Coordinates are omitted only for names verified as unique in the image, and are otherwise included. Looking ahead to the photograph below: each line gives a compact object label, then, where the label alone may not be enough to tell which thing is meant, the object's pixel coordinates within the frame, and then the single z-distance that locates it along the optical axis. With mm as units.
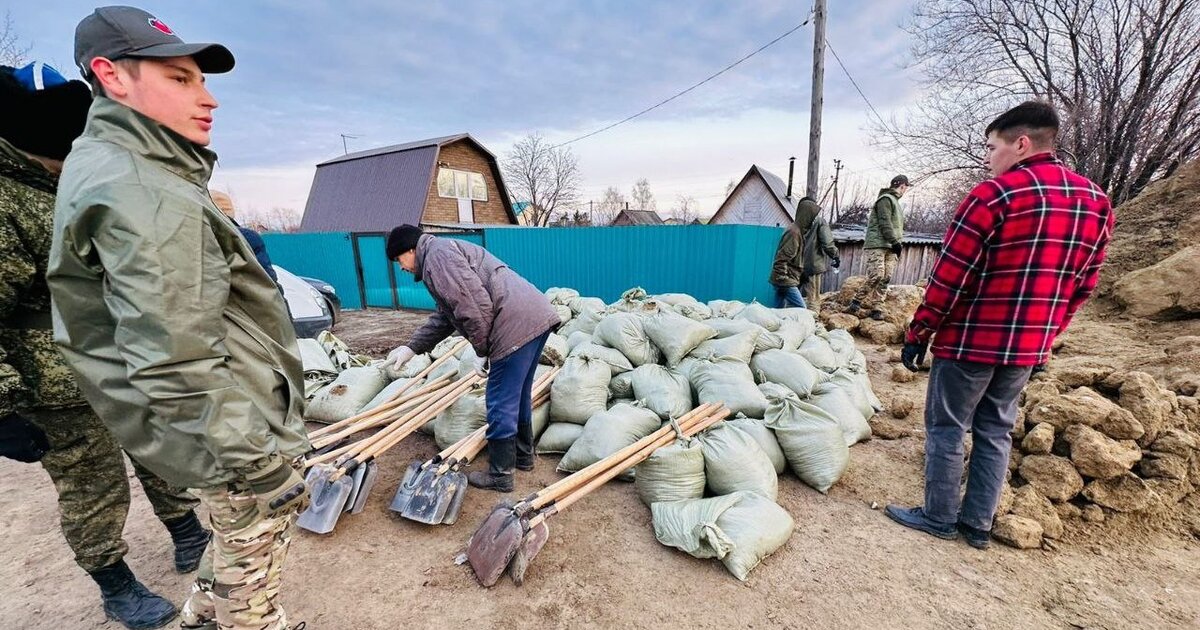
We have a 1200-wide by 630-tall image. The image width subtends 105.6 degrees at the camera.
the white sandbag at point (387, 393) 3182
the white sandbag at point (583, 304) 4973
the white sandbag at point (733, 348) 3330
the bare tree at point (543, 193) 31250
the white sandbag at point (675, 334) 3387
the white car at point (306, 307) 4992
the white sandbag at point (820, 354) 3639
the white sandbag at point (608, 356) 3271
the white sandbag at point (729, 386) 2844
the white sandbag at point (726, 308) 4728
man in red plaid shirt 1716
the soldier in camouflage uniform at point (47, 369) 1351
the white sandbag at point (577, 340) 3788
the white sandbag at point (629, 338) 3449
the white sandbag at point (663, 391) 2828
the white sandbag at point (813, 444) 2453
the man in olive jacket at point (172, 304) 941
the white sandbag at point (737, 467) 2221
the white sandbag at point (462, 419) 2852
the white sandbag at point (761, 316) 4220
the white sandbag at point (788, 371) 3150
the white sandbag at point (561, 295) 5410
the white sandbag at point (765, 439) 2528
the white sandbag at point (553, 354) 3516
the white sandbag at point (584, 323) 4257
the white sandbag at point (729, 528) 1856
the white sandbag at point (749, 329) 3596
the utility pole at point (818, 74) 6875
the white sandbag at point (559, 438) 2865
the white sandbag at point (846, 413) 2922
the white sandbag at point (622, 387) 3174
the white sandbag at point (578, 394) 2936
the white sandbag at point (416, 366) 3523
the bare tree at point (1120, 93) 7738
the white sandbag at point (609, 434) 2523
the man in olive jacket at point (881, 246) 5869
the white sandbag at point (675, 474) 2246
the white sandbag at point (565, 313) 4820
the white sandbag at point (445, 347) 3884
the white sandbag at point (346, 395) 3285
